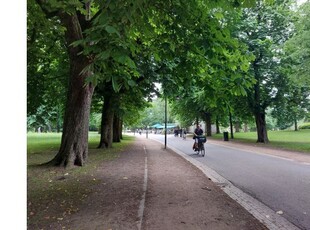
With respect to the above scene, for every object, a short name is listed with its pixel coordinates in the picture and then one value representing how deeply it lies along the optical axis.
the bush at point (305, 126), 62.88
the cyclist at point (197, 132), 18.00
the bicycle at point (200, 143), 17.52
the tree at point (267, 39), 25.25
